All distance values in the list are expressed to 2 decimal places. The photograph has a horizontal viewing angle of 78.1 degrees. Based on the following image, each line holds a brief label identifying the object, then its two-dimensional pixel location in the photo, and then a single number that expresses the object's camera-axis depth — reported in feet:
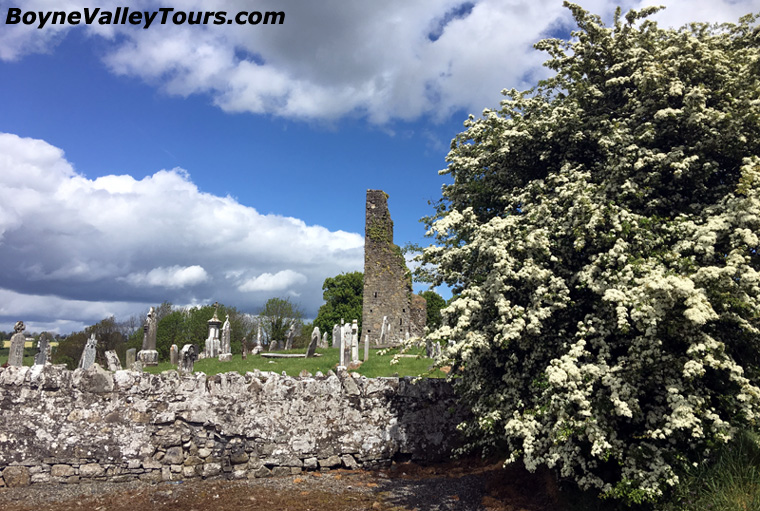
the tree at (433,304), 213.05
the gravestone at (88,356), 61.72
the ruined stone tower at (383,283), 119.55
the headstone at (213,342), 87.86
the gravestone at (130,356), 70.64
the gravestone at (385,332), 117.60
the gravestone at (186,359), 59.00
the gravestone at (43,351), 65.46
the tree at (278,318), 206.28
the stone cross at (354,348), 69.85
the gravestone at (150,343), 69.97
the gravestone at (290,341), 118.03
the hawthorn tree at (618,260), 21.54
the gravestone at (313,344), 79.38
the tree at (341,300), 189.50
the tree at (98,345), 148.84
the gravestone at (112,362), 58.85
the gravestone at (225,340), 91.25
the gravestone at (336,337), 86.63
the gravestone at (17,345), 59.72
